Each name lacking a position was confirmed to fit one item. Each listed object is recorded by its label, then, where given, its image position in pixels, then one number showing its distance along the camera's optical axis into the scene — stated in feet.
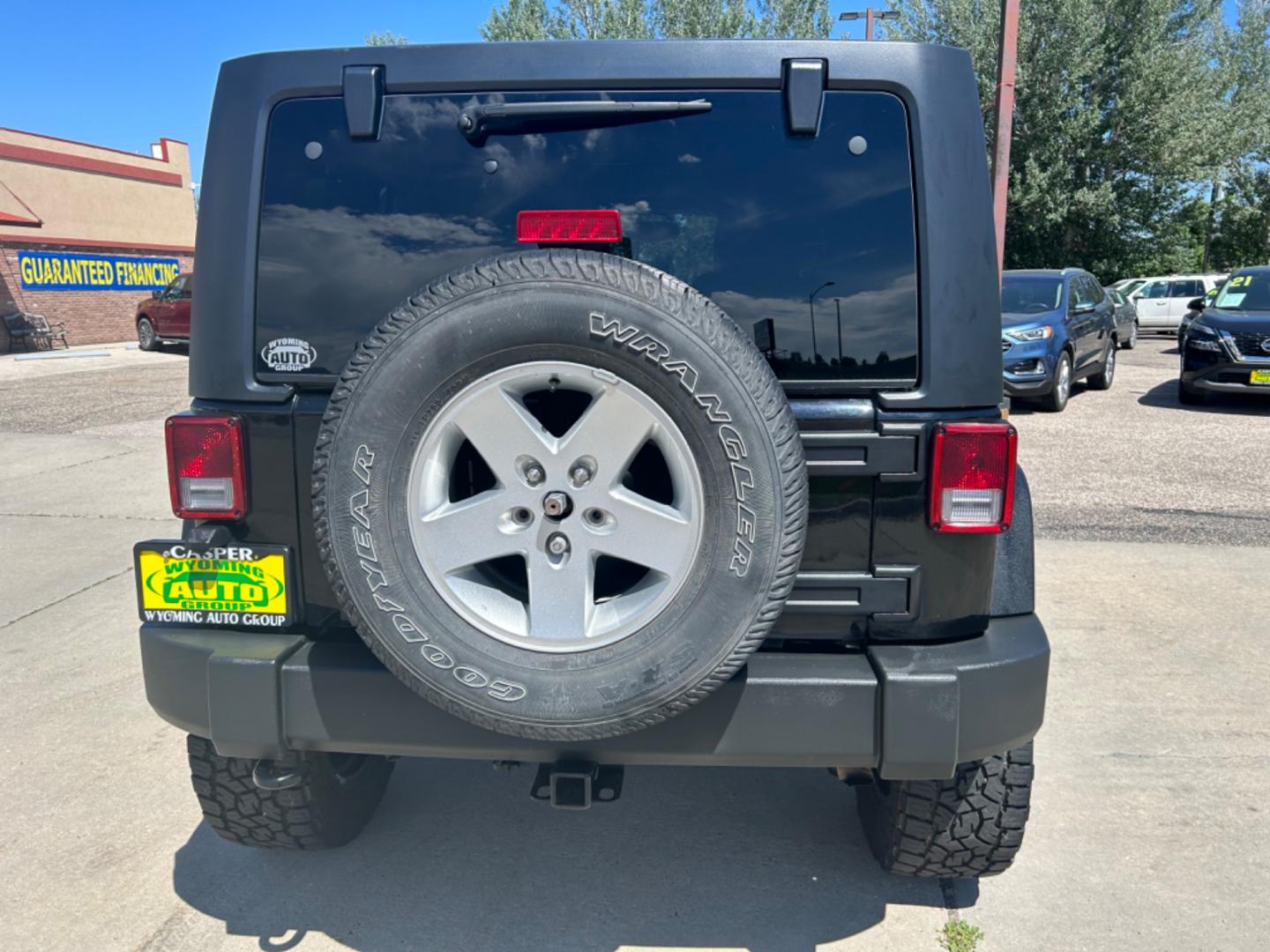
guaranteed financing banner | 75.00
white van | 79.71
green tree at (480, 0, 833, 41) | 104.68
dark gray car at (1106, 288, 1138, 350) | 54.85
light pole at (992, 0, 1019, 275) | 30.81
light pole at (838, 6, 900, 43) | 73.56
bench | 72.08
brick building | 75.31
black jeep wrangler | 6.71
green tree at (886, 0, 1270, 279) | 81.00
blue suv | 37.40
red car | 69.82
